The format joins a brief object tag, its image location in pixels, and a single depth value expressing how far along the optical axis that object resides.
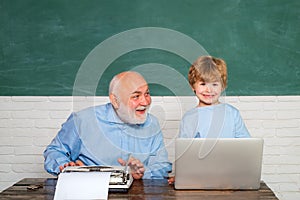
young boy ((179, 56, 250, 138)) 3.10
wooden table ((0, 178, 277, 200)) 2.38
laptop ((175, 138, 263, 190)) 2.39
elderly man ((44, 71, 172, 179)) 3.11
